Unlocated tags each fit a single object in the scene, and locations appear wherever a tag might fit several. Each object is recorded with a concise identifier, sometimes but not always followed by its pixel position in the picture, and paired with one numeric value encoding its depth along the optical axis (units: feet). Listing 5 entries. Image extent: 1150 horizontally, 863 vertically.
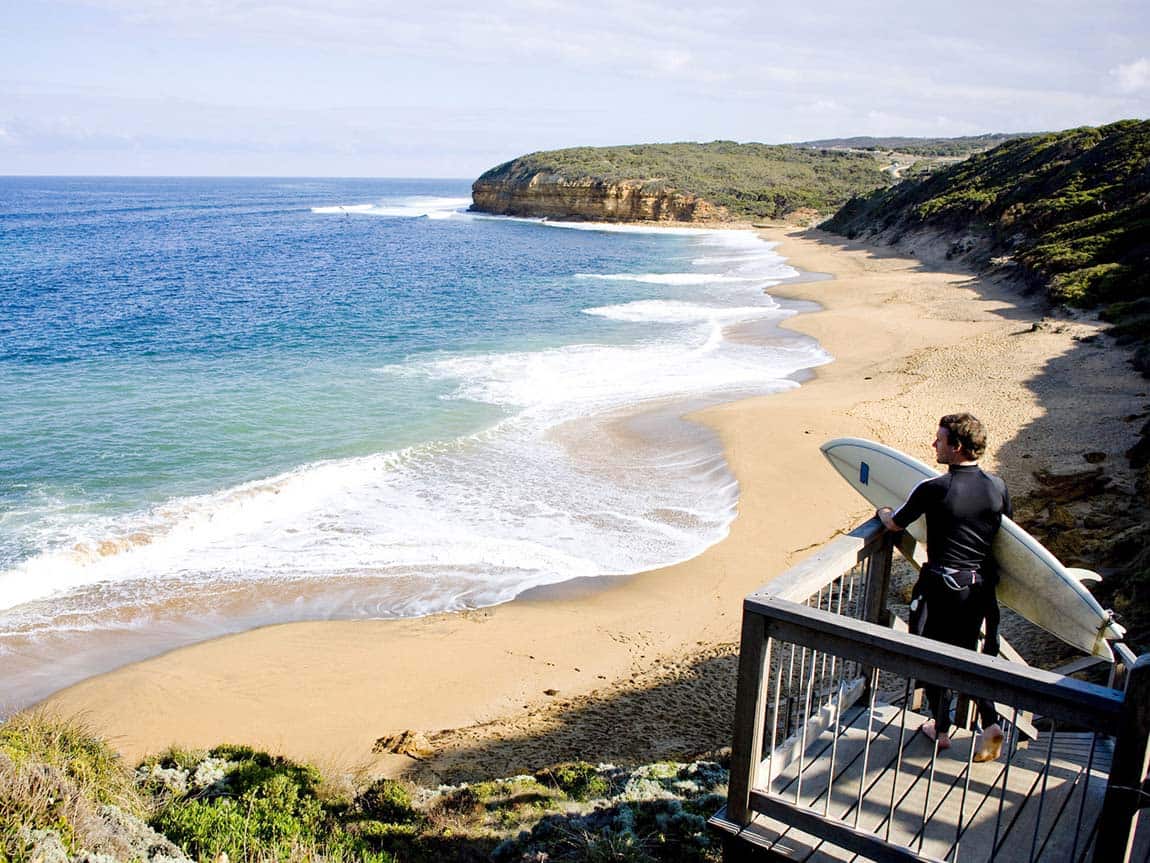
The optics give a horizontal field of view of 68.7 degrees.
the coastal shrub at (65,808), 13.32
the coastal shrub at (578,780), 18.48
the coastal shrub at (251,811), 15.35
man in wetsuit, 12.87
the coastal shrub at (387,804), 18.07
